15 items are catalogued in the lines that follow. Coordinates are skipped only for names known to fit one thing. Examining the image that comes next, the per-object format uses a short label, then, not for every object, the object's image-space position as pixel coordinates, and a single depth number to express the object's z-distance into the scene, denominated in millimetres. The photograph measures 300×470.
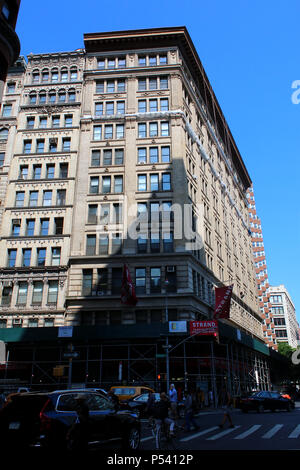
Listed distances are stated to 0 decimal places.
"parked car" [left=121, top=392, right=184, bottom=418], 22144
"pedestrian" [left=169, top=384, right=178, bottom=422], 18812
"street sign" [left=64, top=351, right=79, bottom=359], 27844
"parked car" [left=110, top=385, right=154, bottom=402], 23844
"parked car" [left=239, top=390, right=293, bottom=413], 27922
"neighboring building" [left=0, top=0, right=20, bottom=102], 25641
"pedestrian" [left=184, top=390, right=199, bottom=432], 17366
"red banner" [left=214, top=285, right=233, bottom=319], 36597
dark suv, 8789
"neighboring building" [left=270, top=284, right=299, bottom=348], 137125
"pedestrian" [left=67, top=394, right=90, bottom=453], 8930
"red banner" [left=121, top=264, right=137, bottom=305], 35312
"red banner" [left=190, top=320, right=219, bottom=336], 31609
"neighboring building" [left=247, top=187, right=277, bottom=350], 101438
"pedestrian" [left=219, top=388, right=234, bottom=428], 17919
